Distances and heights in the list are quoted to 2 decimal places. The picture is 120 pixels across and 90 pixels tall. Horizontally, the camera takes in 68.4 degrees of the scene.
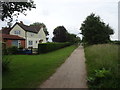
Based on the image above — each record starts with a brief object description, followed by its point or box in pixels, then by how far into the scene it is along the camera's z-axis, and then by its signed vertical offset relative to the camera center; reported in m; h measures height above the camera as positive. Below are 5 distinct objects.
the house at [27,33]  23.75 +2.76
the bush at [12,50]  14.04 -1.12
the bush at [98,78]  3.62 -1.50
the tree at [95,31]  23.39 +3.28
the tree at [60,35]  39.67 +3.70
